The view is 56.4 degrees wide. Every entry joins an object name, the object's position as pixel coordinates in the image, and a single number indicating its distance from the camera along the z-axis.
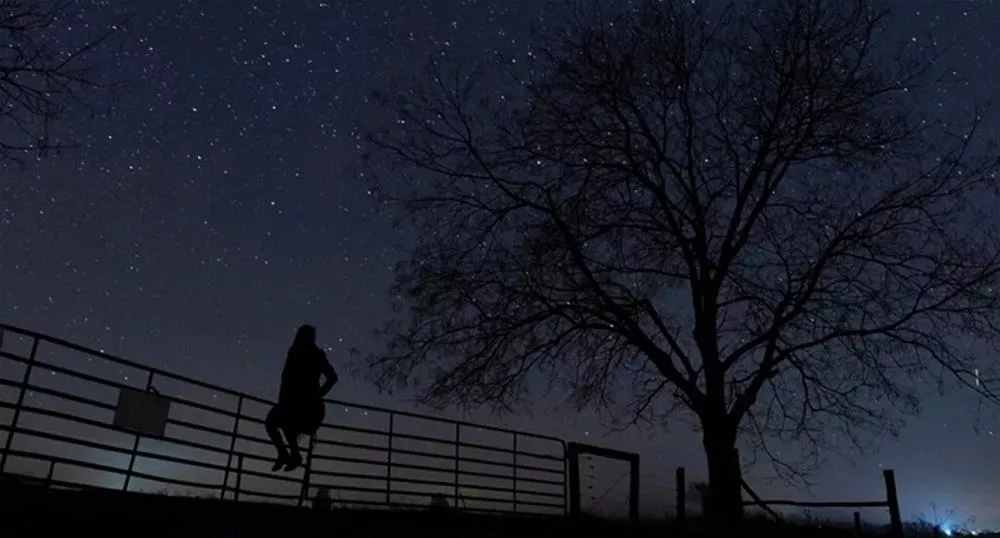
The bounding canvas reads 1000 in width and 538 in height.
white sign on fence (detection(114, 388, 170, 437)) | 10.46
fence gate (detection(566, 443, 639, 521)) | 15.18
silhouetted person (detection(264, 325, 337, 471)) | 10.49
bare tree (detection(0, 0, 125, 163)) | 8.59
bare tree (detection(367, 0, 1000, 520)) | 16.36
